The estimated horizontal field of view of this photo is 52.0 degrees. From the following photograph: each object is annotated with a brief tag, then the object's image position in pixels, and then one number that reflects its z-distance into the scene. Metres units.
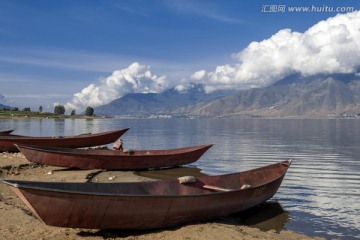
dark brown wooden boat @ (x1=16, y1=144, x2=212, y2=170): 22.83
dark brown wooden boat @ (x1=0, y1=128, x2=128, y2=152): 29.89
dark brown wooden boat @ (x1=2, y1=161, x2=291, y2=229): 9.65
